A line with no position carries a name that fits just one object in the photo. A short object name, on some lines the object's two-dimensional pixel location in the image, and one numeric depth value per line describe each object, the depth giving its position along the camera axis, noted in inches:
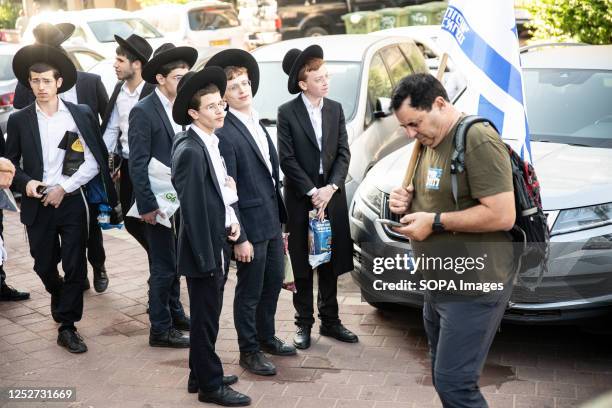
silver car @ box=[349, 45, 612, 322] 196.1
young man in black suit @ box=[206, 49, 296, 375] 201.5
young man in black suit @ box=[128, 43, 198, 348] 217.8
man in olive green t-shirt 141.4
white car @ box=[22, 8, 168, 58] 651.5
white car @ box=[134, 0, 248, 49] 746.2
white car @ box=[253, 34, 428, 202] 299.6
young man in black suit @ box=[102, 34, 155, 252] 245.6
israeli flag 194.5
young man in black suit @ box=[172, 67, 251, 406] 179.5
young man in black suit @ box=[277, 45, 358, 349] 220.4
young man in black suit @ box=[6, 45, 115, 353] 221.8
